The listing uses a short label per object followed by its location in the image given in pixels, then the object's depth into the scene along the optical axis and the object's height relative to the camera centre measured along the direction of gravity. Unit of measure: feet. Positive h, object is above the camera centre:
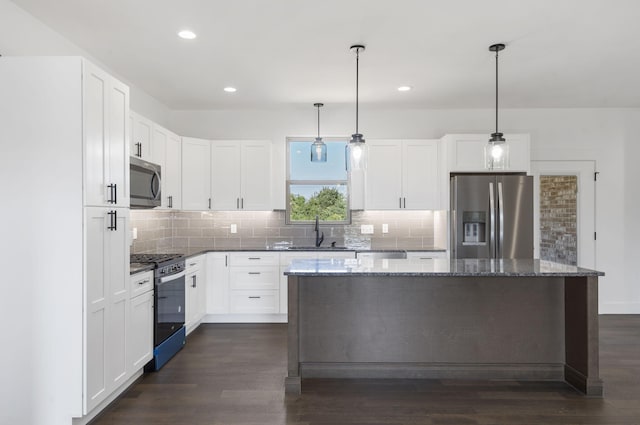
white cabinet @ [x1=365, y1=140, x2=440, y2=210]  17.47 +1.48
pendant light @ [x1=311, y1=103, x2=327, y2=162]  14.14 +2.06
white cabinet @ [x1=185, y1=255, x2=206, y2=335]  14.45 -2.96
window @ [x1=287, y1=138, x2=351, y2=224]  18.67 +1.13
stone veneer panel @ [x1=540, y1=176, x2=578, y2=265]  18.11 -0.34
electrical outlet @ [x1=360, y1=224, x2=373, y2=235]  18.54 -0.80
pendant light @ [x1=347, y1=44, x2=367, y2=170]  10.71 +1.50
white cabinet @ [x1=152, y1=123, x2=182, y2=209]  14.61 +1.82
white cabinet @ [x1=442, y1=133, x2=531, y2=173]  16.62 +2.28
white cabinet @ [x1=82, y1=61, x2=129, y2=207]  8.34 +1.59
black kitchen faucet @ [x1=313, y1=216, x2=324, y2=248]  17.94 -1.13
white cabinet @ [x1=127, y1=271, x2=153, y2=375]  10.26 -2.88
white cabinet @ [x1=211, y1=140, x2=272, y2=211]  17.63 +1.57
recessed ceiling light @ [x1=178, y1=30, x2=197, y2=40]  10.46 +4.50
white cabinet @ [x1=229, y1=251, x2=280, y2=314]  16.72 -2.90
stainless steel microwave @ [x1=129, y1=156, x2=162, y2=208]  11.86 +0.84
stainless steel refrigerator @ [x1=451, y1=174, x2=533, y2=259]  15.87 -0.22
